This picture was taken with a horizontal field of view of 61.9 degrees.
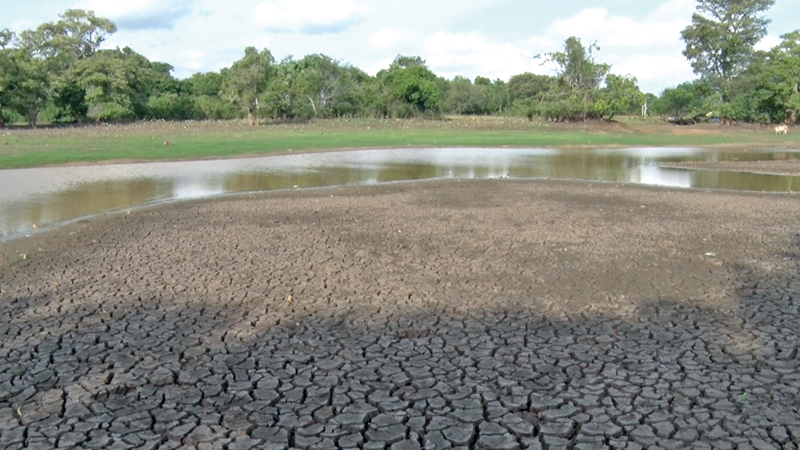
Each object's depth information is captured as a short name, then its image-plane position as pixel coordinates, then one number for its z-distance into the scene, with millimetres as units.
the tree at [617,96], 52997
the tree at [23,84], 45094
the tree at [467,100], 82562
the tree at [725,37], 59219
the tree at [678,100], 73062
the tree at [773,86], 54188
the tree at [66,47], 50469
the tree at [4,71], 44062
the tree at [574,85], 54875
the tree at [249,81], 52969
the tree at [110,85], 49531
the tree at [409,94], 62312
